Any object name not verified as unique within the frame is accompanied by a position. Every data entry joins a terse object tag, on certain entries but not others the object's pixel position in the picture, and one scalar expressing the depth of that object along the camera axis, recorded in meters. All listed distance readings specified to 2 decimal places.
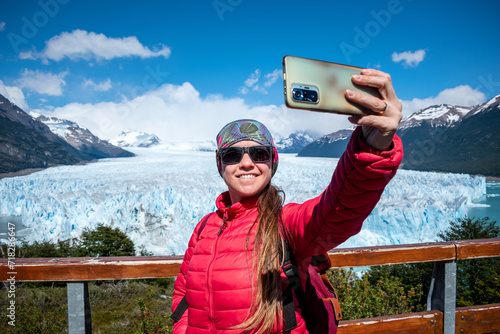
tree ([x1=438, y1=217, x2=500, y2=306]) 3.19
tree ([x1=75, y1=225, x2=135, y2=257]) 7.57
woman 0.68
